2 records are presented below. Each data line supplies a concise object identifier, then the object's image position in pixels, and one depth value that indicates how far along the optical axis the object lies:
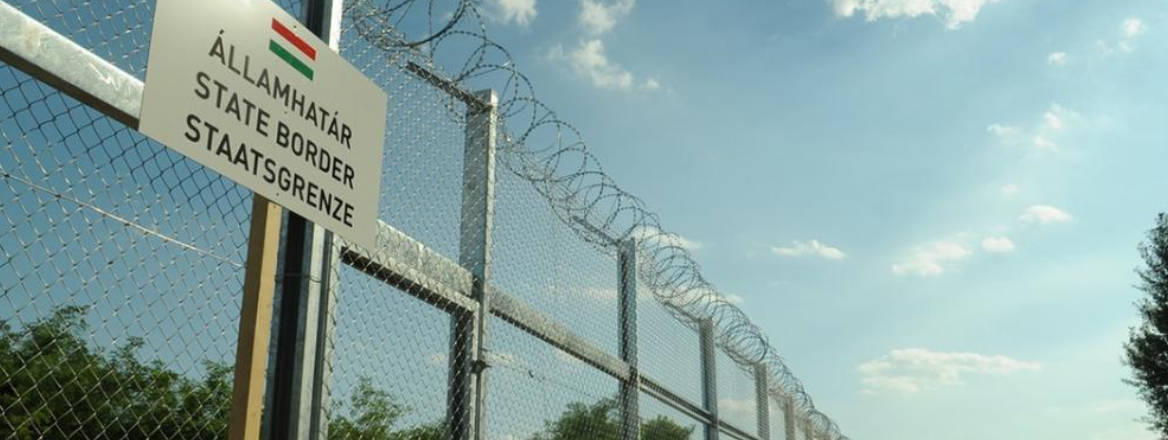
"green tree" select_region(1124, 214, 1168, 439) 23.27
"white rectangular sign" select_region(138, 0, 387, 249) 1.98
